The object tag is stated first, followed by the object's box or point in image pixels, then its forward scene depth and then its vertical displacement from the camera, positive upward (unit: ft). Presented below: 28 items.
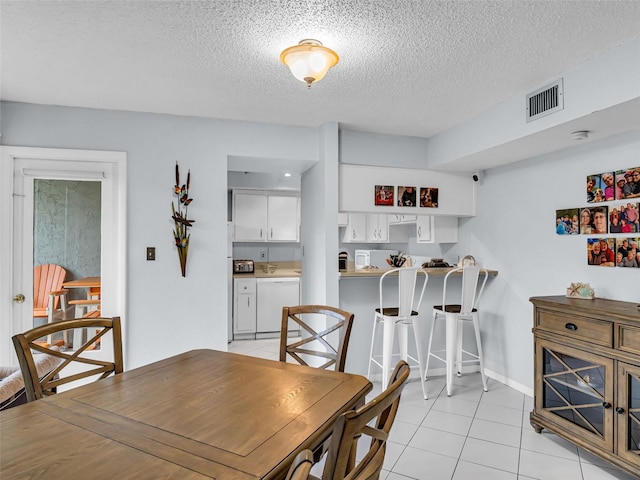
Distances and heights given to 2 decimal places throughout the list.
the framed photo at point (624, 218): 8.62 +0.55
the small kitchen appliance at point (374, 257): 18.24 -0.67
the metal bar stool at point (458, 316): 11.47 -2.19
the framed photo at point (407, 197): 12.76 +1.49
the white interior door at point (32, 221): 9.78 +0.56
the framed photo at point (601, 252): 9.09 -0.21
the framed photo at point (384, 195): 12.51 +1.52
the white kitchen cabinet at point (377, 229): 19.13 +0.68
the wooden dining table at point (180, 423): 3.33 -1.88
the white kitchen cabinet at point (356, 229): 19.69 +0.68
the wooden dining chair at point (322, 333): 6.76 -1.61
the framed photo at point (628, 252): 8.56 -0.20
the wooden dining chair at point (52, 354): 5.38 -1.65
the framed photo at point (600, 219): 9.25 +0.56
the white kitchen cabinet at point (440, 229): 14.28 +0.50
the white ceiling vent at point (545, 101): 8.05 +3.00
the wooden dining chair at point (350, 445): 2.35 -1.32
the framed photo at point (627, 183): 8.57 +1.32
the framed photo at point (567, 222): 10.00 +0.55
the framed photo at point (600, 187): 9.15 +1.32
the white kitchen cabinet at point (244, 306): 17.61 -2.86
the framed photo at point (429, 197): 13.00 +1.51
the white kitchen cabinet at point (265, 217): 19.04 +1.27
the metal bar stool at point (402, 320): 11.02 -2.21
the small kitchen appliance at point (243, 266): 18.40 -1.10
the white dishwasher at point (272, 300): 17.88 -2.61
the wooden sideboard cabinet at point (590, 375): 7.13 -2.66
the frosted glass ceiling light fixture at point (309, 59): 6.59 +3.10
